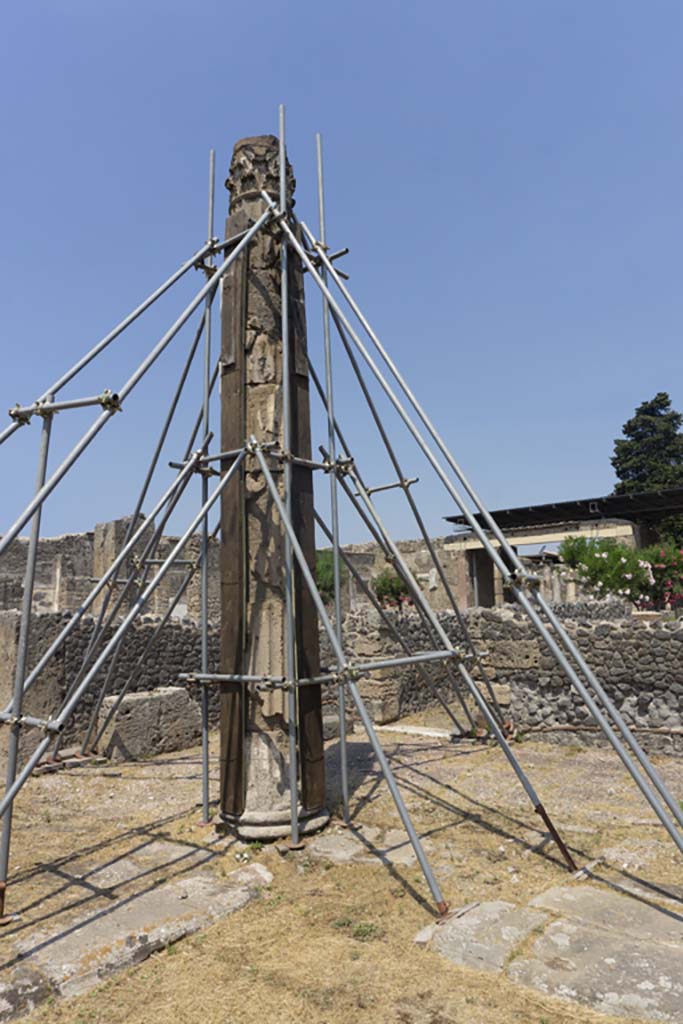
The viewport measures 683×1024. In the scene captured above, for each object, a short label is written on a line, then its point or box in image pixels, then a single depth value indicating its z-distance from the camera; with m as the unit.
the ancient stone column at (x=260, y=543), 5.87
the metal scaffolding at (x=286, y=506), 4.74
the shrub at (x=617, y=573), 21.23
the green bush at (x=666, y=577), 20.52
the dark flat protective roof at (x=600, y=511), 26.09
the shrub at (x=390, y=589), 26.61
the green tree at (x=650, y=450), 39.06
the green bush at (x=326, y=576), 29.77
